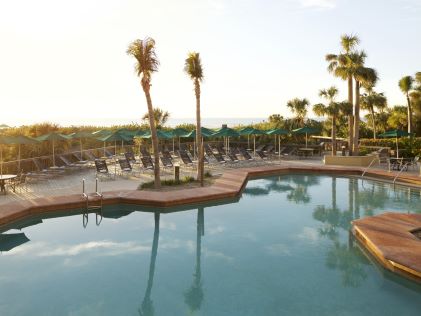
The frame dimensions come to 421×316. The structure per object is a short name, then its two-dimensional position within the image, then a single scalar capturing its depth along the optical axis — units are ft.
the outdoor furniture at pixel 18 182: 40.52
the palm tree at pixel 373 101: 111.22
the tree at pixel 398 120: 112.17
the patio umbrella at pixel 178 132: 60.54
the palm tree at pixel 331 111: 64.34
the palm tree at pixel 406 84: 104.88
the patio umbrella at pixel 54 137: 48.46
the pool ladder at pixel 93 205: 34.32
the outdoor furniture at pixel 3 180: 37.47
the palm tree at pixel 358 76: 62.03
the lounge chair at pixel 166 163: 52.01
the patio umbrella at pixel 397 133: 61.48
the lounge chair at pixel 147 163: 49.78
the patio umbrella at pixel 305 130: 69.87
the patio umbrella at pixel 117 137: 53.34
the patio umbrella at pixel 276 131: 67.00
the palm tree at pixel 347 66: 63.91
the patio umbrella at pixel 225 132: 63.01
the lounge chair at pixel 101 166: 45.98
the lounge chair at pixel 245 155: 61.36
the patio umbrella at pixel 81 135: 57.31
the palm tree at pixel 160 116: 95.55
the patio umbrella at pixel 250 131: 65.63
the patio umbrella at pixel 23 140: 42.32
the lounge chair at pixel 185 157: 54.80
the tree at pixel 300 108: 87.81
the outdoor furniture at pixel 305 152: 72.28
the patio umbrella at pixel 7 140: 41.01
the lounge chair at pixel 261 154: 62.85
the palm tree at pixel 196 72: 44.60
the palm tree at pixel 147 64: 38.86
